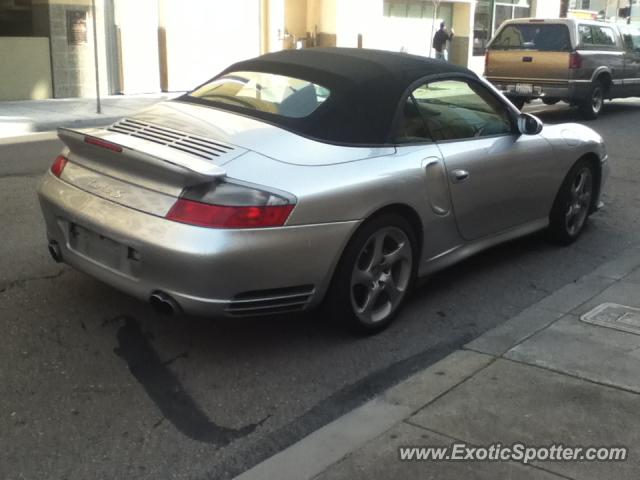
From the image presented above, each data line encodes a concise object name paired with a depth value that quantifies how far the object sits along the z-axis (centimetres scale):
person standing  2239
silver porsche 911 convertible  375
